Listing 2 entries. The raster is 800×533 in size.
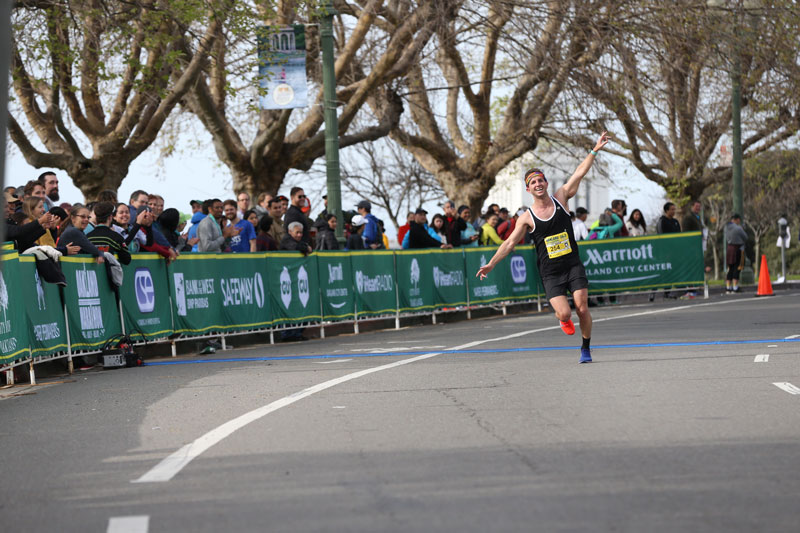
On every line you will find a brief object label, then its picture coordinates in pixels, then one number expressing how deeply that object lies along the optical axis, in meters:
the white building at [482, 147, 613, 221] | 102.25
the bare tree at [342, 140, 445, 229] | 56.59
